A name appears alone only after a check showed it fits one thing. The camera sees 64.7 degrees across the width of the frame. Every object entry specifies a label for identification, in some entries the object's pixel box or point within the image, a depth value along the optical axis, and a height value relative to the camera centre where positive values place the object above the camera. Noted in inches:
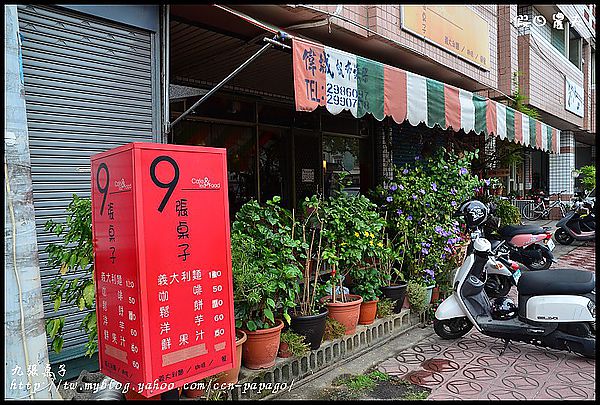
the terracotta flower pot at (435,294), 251.8 -59.2
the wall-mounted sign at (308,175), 374.0 +8.7
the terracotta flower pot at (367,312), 205.3 -55.1
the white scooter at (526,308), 172.4 -49.5
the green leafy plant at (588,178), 613.5 +2.4
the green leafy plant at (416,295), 230.7 -54.1
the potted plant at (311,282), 171.9 -37.0
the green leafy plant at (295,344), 165.0 -54.9
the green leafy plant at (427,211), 240.1 -14.1
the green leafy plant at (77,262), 128.9 -19.3
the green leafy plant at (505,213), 418.3 -27.7
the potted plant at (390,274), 219.6 -42.6
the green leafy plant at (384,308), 214.7 -56.1
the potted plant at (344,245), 190.5 -24.5
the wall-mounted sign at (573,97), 674.8 +123.9
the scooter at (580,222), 470.3 -42.6
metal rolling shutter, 147.8 +31.2
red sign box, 107.6 -18.0
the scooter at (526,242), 296.2 -40.3
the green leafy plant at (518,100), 461.4 +80.9
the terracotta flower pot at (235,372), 141.9 -55.5
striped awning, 175.2 +41.1
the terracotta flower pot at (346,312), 190.2 -51.1
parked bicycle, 676.6 -39.2
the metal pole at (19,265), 104.9 -16.2
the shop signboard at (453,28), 302.8 +108.9
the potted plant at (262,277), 149.5 -29.2
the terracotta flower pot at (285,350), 165.3 -57.0
